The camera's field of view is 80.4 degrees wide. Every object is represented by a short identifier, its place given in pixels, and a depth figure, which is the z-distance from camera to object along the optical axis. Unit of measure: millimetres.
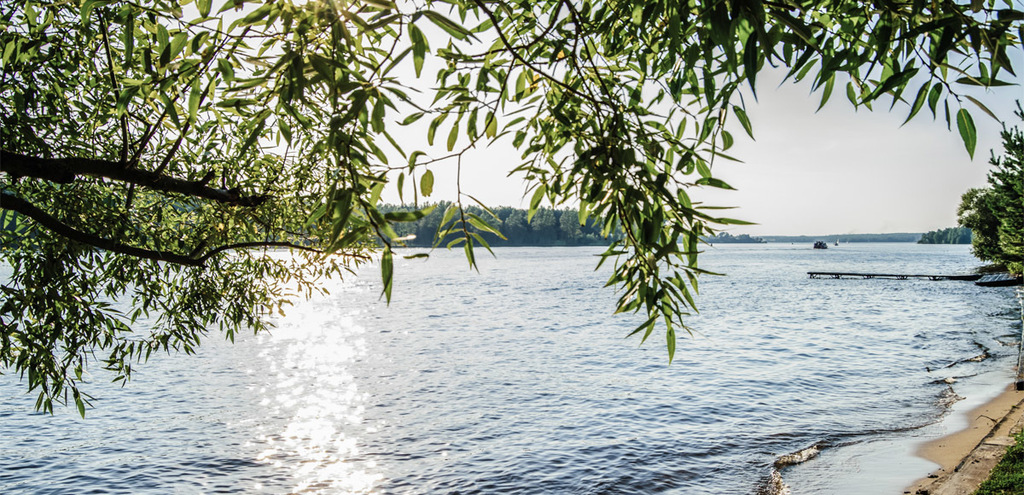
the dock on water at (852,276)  71869
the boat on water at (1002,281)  57594
